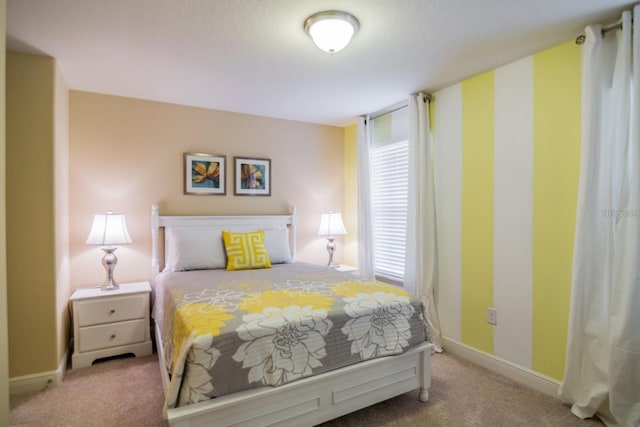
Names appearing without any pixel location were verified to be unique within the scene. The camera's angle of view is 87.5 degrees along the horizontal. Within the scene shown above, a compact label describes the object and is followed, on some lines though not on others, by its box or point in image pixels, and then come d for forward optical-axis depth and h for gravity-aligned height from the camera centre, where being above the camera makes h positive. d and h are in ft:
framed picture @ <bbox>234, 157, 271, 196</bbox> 12.38 +1.26
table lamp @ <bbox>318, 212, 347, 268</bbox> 13.10 -0.72
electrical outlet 8.74 -2.81
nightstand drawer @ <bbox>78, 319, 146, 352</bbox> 8.89 -3.43
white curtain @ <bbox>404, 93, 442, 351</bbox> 10.27 +0.17
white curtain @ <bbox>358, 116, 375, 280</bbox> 12.73 +0.14
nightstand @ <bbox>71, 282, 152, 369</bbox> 8.84 -3.11
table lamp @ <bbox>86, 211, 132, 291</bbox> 9.19 -0.72
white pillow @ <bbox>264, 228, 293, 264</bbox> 11.35 -1.25
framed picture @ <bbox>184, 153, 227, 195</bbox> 11.52 +1.27
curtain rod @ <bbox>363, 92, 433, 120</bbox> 10.49 +3.64
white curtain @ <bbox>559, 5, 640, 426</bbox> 6.02 -0.61
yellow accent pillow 10.28 -1.30
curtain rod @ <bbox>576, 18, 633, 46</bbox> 6.41 +3.56
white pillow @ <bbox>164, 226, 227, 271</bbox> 10.11 -1.23
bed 5.10 -2.41
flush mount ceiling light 6.20 +3.45
